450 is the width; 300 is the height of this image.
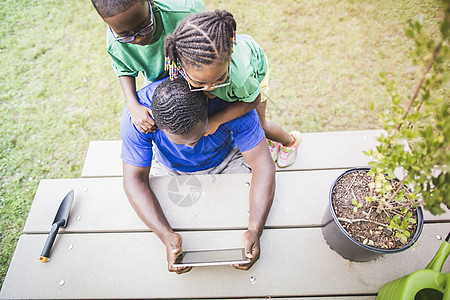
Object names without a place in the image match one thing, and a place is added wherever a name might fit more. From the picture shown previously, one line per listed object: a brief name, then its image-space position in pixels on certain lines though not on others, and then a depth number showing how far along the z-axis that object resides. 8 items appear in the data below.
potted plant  0.91
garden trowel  1.73
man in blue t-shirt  1.54
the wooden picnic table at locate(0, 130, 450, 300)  1.62
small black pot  1.38
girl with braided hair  1.43
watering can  1.23
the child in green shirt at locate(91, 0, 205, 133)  1.54
